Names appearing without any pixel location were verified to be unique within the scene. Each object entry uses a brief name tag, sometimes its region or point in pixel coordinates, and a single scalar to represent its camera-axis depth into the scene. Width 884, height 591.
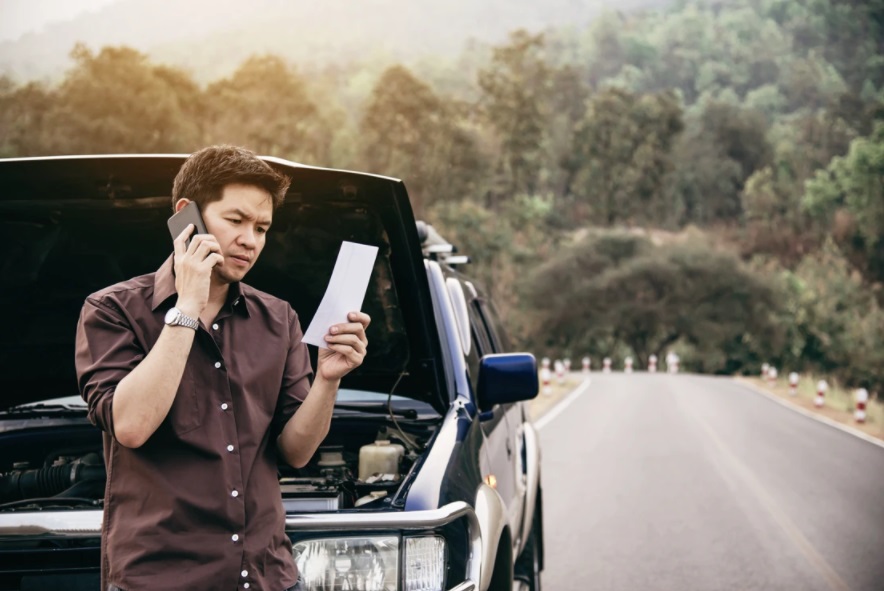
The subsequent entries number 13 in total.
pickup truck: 2.95
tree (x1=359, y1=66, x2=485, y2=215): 73.31
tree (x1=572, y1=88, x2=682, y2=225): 93.31
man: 2.30
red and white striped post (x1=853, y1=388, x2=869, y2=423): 22.81
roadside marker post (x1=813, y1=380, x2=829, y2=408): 27.94
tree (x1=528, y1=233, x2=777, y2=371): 66.31
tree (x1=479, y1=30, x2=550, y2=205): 86.88
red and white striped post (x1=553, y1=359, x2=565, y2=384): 36.86
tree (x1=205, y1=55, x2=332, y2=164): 60.12
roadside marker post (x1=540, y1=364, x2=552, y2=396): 29.77
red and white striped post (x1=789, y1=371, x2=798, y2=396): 34.92
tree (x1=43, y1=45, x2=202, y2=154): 48.50
